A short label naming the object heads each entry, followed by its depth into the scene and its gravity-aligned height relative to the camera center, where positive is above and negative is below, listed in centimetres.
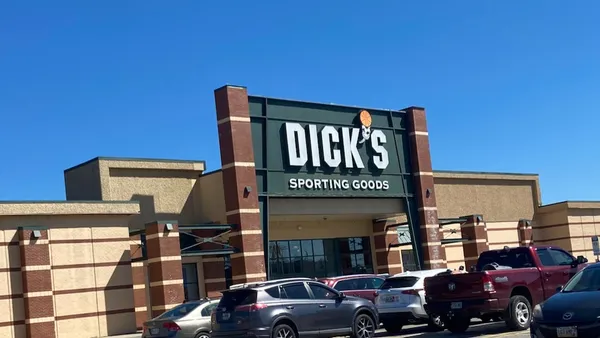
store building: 2541 +159
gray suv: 1681 -121
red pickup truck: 1838 -118
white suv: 2083 -148
